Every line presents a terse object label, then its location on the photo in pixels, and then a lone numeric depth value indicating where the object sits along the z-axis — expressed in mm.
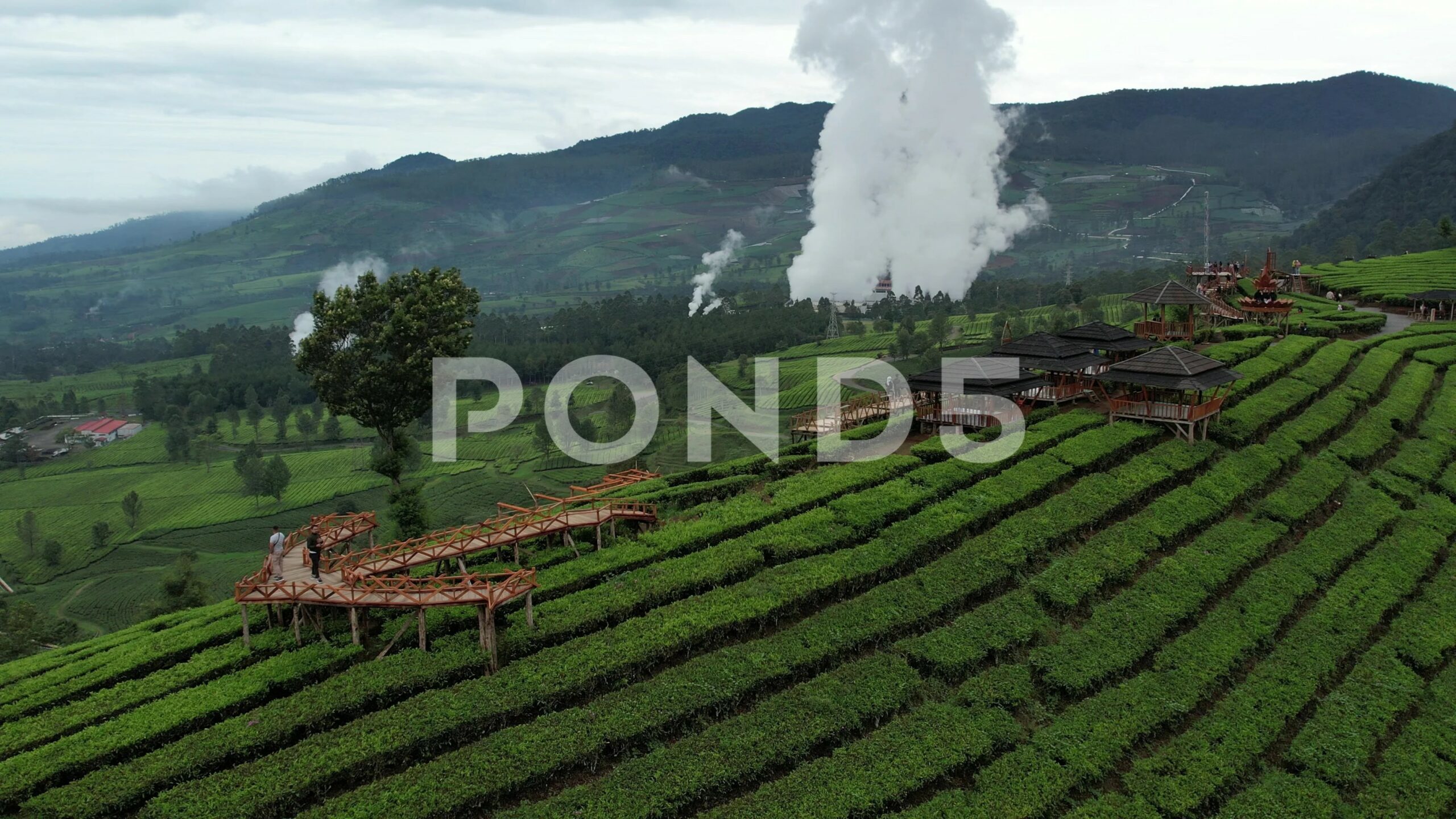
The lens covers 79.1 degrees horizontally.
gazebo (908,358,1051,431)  31469
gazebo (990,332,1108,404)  33625
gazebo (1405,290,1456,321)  54750
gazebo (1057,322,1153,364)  35656
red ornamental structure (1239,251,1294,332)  46594
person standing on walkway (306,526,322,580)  19797
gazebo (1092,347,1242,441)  29297
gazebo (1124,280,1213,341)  40219
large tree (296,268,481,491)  28328
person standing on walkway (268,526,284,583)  19750
